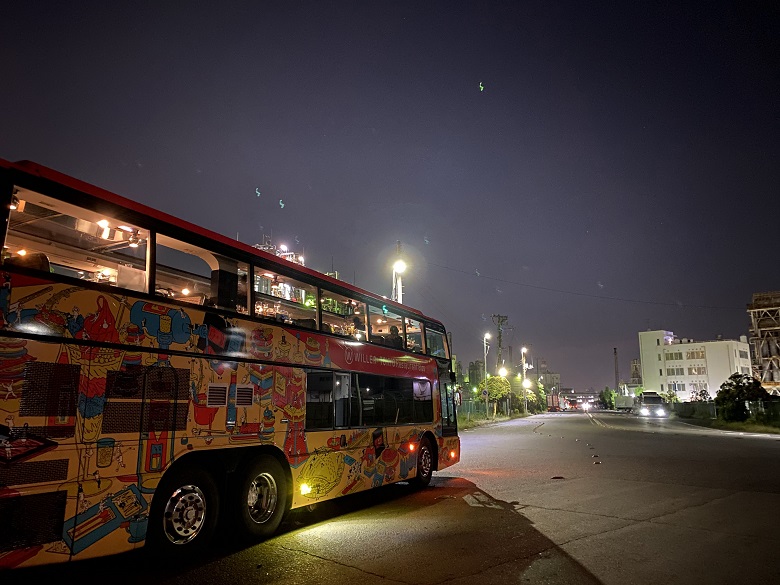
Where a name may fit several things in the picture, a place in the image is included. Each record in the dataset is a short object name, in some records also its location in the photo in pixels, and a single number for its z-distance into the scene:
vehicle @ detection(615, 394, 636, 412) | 91.38
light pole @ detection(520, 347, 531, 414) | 68.55
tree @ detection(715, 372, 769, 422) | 36.56
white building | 90.31
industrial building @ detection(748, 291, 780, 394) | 54.19
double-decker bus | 4.98
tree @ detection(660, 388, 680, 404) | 85.19
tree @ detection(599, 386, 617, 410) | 124.57
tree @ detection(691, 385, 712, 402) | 74.50
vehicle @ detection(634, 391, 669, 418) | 57.17
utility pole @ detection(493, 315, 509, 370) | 65.41
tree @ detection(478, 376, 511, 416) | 50.66
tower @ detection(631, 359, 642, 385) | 123.19
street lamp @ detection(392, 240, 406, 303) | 23.67
